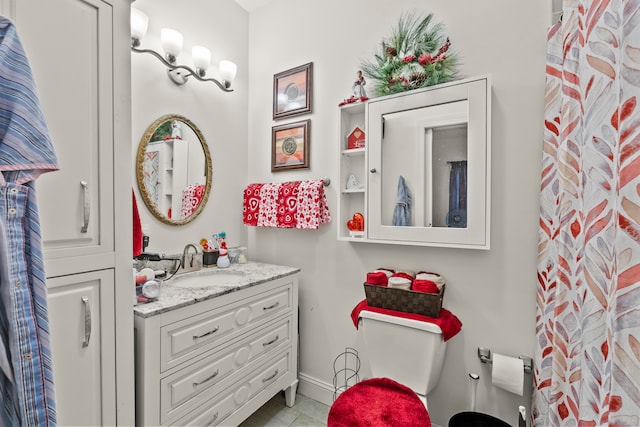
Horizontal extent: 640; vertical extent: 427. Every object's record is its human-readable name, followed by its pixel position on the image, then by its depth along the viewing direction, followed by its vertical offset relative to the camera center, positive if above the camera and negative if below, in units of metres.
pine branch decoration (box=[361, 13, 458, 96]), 1.56 +0.82
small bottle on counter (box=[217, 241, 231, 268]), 1.98 -0.32
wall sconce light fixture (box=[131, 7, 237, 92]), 1.59 +0.93
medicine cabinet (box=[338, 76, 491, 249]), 1.44 +0.24
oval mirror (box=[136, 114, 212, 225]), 1.75 +0.25
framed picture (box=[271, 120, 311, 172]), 2.06 +0.46
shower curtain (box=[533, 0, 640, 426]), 0.45 -0.04
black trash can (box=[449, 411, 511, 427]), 1.37 -0.98
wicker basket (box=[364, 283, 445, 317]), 1.43 -0.45
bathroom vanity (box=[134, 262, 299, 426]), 1.21 -0.66
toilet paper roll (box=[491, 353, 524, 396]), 1.34 -0.74
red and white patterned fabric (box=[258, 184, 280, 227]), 2.08 +0.03
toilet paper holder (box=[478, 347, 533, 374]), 1.41 -0.72
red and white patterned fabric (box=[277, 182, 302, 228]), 1.99 +0.04
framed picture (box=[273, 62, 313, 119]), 2.05 +0.84
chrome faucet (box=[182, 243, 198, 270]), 1.88 -0.31
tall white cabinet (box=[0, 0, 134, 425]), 0.89 +0.04
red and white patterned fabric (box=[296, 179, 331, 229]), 1.90 +0.03
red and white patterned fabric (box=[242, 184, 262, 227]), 2.18 +0.05
